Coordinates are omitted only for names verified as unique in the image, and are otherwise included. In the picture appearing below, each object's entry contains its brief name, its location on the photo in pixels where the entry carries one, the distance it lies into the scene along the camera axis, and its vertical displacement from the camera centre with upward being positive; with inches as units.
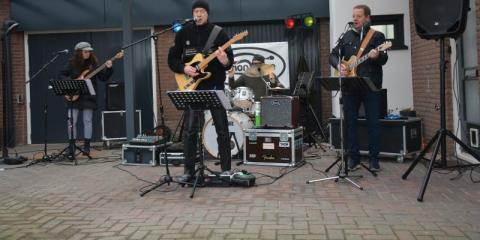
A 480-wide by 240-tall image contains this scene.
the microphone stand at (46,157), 350.5 -25.4
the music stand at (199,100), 229.8 +5.8
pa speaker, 228.7 +38.7
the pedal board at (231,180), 246.2 -30.2
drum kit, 339.3 -5.0
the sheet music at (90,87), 343.3 +18.7
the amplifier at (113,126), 439.5 -7.8
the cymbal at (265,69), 375.2 +29.6
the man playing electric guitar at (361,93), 272.4 +8.5
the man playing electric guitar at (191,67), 245.6 +21.6
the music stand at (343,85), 252.1 +11.7
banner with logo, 451.2 +47.6
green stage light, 430.0 +71.3
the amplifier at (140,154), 326.0 -23.2
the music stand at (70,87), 340.8 +18.8
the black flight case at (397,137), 313.1 -16.1
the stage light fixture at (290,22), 436.8 +71.4
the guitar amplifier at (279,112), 323.3 +0.2
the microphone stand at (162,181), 241.5 -29.8
